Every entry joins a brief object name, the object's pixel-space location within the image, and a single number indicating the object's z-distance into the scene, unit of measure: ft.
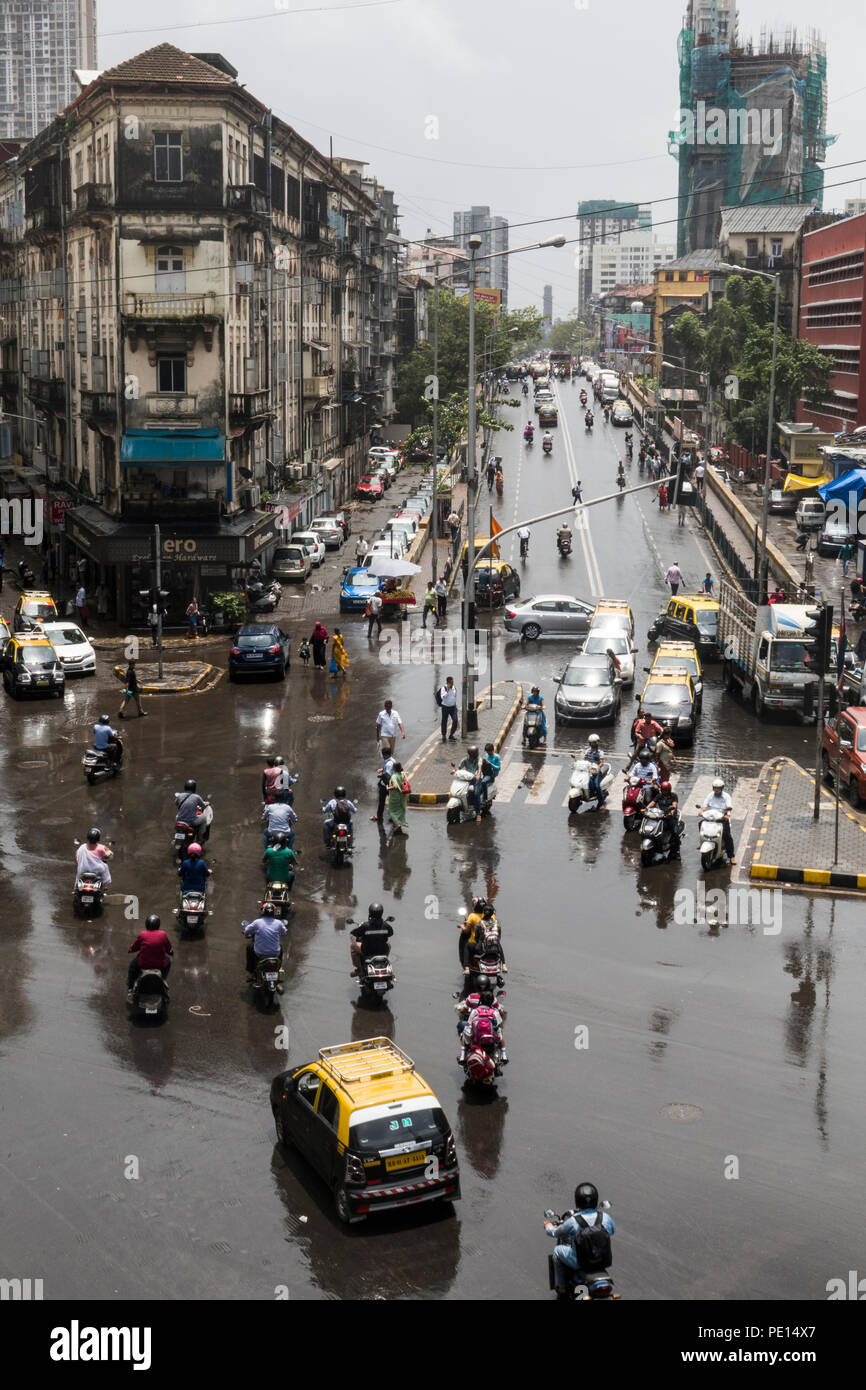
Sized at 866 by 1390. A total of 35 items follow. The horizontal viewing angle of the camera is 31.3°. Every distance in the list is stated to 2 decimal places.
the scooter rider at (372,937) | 65.57
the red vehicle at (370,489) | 288.10
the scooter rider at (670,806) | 86.17
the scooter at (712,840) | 84.53
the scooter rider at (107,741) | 101.81
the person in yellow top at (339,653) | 140.97
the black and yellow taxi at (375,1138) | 47.29
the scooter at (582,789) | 96.89
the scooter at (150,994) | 62.85
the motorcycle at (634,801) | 93.25
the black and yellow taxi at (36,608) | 157.99
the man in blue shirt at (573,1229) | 42.24
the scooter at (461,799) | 94.43
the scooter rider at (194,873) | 73.87
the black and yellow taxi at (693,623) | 152.76
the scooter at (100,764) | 102.17
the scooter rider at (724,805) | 85.25
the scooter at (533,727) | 113.70
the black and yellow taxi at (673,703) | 114.73
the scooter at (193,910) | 74.43
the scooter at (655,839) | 85.97
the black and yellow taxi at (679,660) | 125.80
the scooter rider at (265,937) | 65.26
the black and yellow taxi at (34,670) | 131.44
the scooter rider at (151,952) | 63.31
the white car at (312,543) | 212.02
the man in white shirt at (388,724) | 104.58
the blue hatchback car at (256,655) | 138.92
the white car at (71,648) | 141.38
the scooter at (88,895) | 76.54
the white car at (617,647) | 136.46
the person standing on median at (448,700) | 113.27
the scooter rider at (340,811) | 84.89
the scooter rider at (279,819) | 82.94
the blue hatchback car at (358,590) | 180.45
